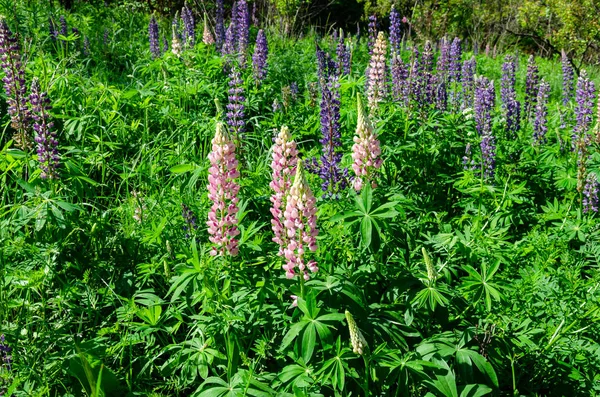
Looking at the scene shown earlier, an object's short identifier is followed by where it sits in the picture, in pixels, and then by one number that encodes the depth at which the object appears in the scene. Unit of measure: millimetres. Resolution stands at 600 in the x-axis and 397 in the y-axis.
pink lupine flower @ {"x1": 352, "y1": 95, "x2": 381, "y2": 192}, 2479
